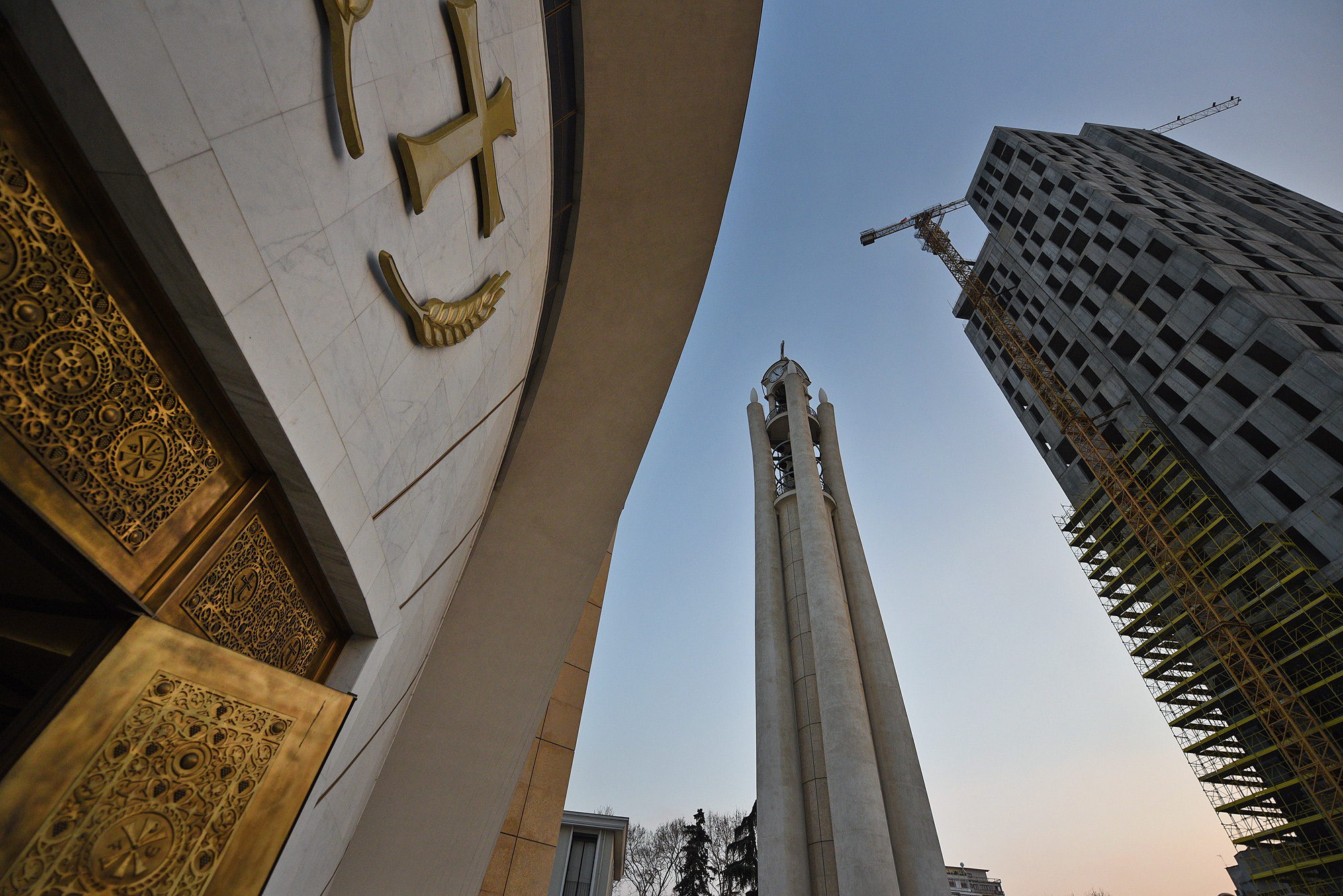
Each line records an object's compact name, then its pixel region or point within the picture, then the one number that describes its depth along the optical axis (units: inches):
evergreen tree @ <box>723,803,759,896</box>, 1112.8
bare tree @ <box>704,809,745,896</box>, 1204.4
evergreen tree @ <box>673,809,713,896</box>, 1162.6
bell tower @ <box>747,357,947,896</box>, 658.8
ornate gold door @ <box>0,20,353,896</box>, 70.8
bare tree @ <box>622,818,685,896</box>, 1215.6
